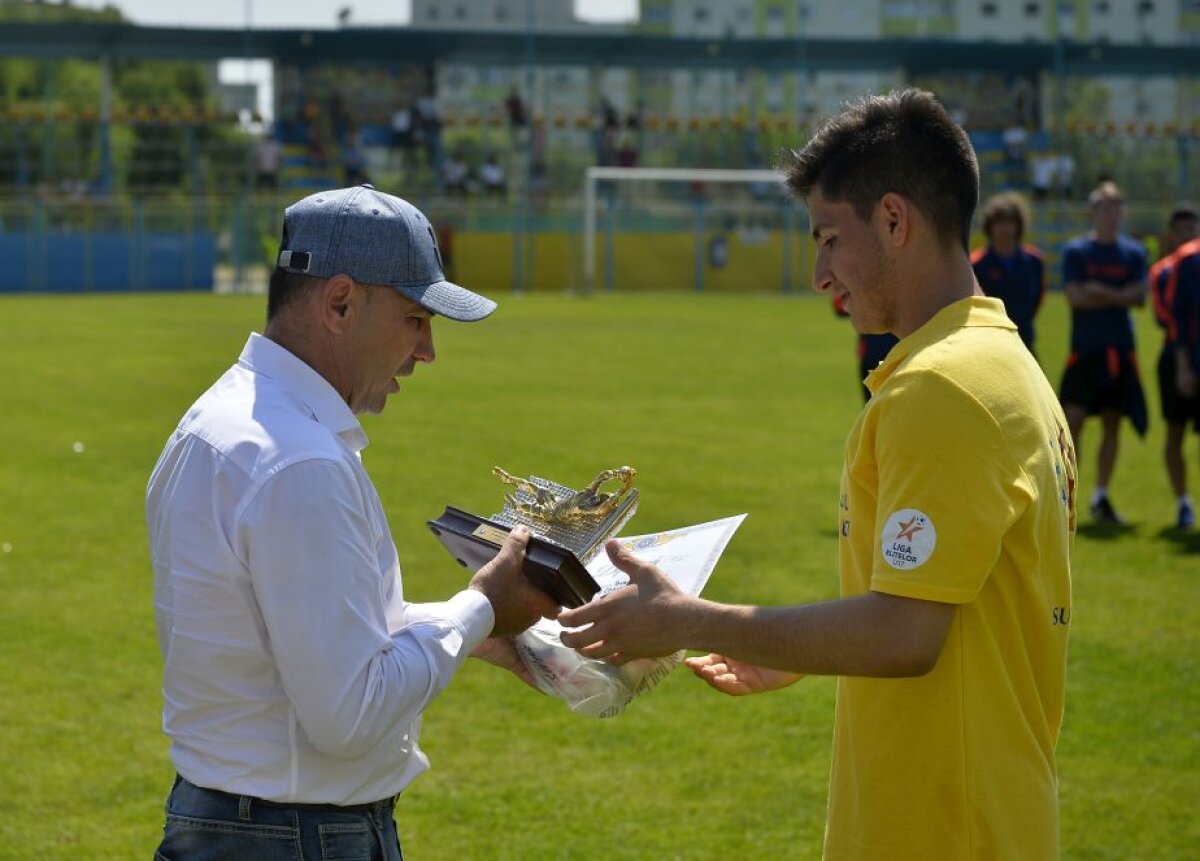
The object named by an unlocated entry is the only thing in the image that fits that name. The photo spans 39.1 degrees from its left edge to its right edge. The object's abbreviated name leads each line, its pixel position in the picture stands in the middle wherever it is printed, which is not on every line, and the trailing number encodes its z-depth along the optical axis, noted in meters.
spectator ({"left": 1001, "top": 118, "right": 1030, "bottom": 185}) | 56.44
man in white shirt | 2.83
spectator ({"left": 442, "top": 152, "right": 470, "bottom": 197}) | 54.47
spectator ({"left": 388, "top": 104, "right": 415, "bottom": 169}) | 55.09
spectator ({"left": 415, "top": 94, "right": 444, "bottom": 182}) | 55.34
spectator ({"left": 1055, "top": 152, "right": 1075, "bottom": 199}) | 54.00
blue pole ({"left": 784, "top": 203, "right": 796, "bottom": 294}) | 50.25
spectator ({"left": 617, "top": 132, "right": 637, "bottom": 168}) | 56.34
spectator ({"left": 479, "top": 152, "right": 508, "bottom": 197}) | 54.47
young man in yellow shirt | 2.81
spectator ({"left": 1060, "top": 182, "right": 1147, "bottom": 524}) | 13.34
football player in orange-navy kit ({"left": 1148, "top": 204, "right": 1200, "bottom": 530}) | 12.60
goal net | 49.88
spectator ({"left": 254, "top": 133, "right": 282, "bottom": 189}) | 53.03
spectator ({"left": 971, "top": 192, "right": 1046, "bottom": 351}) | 12.66
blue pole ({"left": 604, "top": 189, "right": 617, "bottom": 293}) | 49.62
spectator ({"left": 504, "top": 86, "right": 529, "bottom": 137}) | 55.91
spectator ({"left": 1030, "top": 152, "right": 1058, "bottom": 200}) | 52.78
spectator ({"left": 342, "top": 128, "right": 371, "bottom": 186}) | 54.78
